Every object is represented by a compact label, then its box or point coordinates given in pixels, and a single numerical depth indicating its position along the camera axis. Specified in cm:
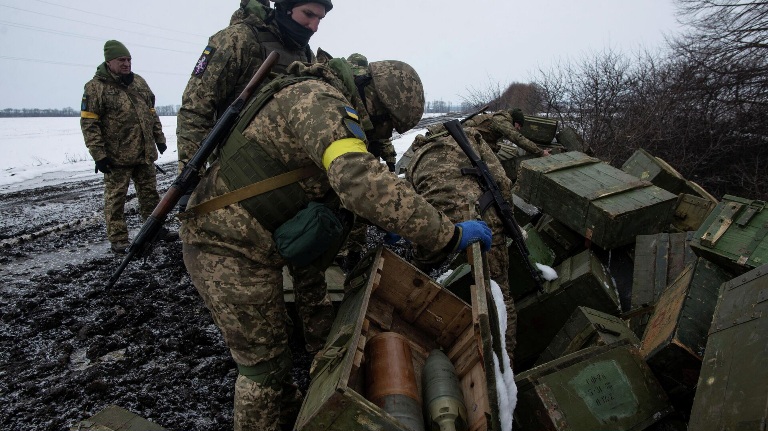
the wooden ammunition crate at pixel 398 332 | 148
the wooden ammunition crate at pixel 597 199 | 390
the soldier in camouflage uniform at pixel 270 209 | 192
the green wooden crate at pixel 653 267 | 329
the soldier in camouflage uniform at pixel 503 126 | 431
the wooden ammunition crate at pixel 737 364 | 145
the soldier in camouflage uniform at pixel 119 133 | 517
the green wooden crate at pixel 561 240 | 433
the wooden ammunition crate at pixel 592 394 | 199
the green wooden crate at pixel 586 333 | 255
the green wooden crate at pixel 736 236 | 240
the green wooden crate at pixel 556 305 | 339
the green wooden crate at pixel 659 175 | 502
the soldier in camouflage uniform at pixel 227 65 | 369
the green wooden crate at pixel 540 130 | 848
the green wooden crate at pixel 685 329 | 212
